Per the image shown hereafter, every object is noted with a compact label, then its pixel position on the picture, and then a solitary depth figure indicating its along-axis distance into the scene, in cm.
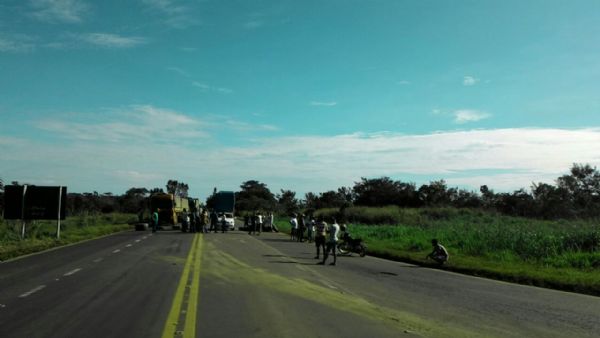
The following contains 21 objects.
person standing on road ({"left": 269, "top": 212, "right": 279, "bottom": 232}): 5099
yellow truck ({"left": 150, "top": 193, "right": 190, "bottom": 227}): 5244
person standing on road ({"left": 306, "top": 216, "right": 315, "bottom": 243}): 3444
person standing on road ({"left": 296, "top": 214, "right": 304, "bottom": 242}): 3453
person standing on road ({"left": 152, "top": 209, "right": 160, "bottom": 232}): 4369
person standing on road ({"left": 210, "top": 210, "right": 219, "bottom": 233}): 4420
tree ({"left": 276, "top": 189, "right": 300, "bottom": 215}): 11643
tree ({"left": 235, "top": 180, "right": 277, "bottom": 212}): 13882
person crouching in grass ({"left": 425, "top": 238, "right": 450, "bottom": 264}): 2083
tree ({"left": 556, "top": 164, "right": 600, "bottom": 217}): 8200
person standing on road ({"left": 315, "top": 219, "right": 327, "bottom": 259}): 2205
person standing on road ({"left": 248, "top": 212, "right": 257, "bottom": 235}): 4307
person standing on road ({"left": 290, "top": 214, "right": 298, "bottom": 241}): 3650
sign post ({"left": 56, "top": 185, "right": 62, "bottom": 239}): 3250
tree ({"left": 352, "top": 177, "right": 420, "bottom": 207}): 10506
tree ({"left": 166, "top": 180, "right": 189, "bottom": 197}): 14988
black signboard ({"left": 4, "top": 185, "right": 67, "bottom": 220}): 3162
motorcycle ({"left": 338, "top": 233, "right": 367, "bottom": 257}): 2489
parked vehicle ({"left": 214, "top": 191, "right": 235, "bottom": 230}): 5319
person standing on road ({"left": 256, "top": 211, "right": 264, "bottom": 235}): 4287
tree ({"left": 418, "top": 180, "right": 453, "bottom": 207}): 10169
